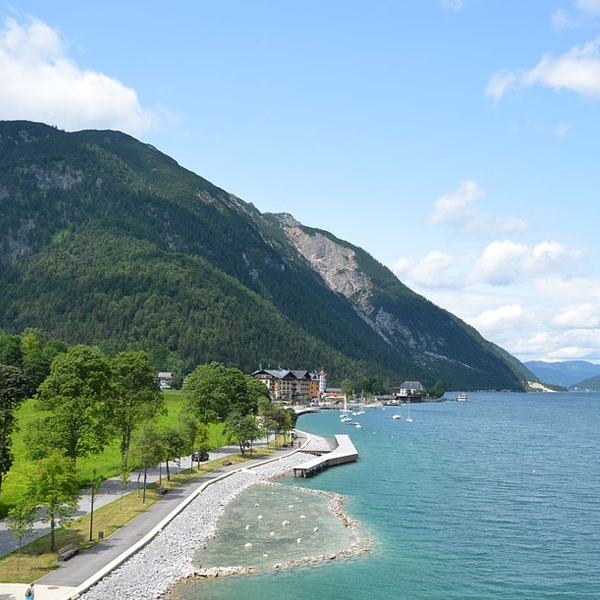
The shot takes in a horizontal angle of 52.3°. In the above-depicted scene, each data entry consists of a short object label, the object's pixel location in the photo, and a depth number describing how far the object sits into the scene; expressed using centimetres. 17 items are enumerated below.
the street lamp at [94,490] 5640
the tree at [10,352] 16275
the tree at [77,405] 7681
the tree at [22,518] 4944
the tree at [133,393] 9338
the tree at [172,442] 8556
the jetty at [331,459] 10681
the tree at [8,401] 5828
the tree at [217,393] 12750
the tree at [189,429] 9572
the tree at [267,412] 14127
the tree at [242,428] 11469
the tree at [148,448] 7538
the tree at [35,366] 15749
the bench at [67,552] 5085
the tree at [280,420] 14588
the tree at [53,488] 5344
